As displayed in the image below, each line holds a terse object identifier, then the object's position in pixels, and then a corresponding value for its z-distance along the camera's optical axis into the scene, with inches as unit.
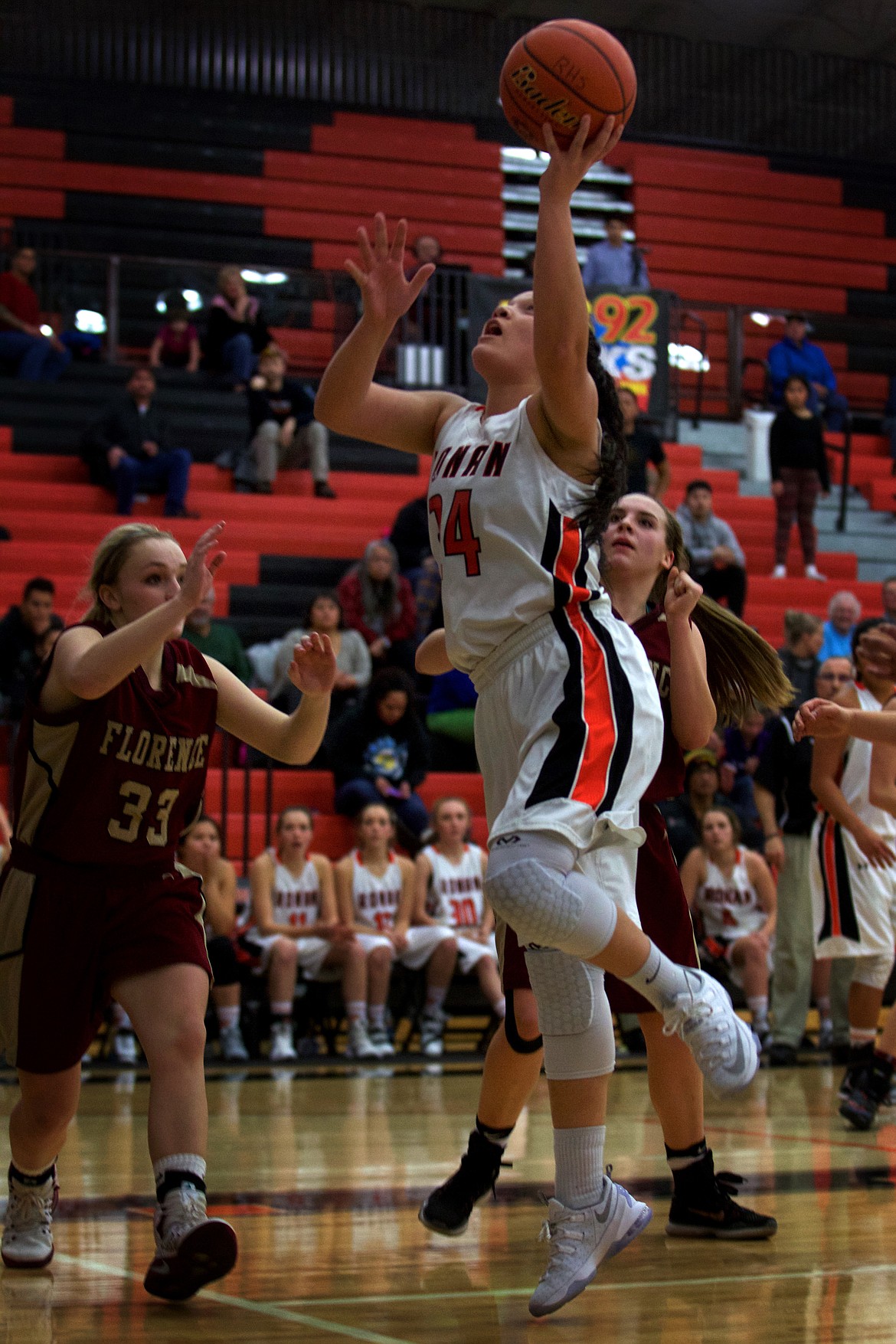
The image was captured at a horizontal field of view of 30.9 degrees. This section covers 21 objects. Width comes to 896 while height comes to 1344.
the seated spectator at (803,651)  394.3
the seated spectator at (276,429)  500.1
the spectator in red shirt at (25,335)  529.7
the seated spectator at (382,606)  415.8
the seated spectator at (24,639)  362.6
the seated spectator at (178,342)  555.8
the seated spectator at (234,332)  546.9
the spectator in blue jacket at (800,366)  625.0
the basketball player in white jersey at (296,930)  319.6
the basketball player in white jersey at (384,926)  328.2
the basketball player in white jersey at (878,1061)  216.5
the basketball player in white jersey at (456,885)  341.7
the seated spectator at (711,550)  443.5
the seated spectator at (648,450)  458.3
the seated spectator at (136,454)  470.3
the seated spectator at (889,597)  425.1
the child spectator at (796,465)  522.6
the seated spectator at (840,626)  450.0
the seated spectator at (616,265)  581.0
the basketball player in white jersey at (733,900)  344.8
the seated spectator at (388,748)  366.3
